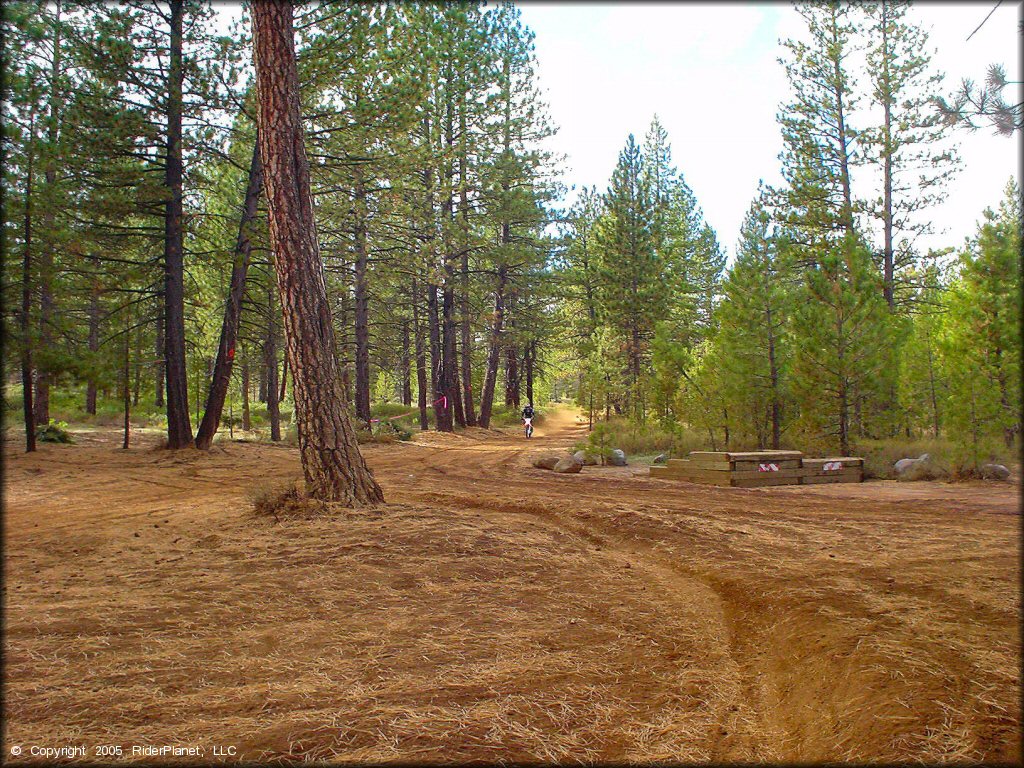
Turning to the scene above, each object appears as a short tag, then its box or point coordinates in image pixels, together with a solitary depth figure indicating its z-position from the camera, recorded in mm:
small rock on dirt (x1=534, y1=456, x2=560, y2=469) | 12938
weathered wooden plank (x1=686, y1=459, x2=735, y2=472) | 9939
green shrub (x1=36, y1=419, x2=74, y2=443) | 14047
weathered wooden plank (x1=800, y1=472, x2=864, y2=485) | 10125
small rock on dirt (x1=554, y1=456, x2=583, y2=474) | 12262
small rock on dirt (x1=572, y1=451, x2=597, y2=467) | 13664
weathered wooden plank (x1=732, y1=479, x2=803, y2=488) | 9773
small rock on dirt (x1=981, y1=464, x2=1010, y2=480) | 9195
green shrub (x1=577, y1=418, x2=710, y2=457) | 13600
